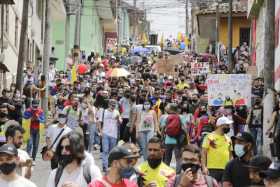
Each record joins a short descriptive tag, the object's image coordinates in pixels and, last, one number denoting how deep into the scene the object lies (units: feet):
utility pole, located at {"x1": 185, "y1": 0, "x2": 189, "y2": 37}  388.66
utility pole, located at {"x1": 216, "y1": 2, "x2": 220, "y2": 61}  169.07
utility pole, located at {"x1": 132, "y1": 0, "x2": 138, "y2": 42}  427.94
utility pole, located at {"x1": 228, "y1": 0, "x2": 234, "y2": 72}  127.24
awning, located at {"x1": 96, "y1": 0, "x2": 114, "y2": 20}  232.94
